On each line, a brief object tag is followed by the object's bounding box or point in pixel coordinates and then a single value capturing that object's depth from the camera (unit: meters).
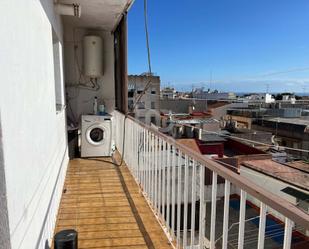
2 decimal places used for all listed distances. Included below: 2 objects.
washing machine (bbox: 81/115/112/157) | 4.79
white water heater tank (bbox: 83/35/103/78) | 5.05
